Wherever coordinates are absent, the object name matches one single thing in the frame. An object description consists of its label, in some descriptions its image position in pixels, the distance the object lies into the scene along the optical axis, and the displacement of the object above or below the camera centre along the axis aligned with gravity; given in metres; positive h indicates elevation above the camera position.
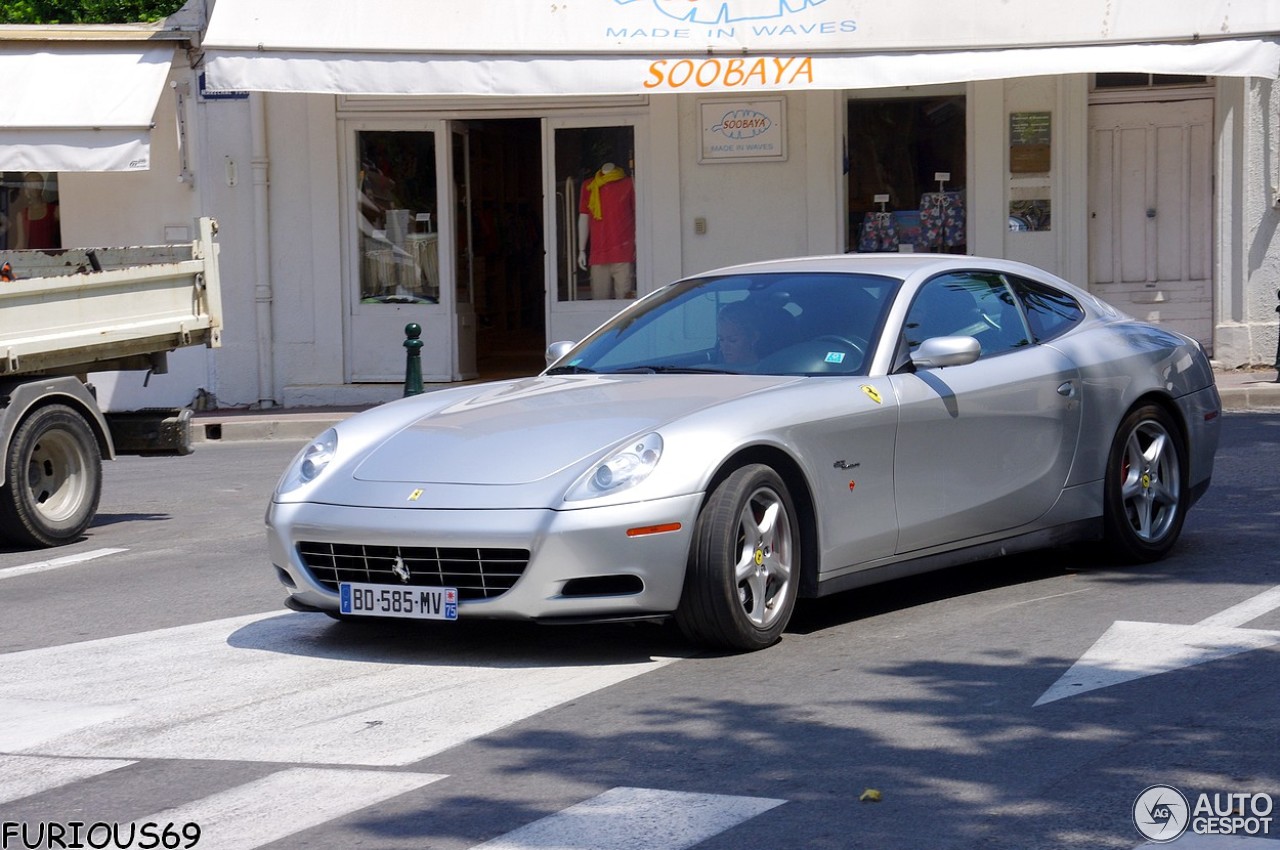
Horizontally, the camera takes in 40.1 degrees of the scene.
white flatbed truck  9.76 -0.32
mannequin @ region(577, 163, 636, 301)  18.95 +0.58
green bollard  16.80 -0.70
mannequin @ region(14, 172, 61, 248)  19.05 +0.87
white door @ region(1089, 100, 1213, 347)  18.05 +0.65
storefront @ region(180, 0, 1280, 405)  17.17 +1.30
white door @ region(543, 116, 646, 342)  18.95 +0.68
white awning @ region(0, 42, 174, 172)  17.48 +1.91
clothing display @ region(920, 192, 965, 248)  18.59 +0.62
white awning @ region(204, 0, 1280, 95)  16.84 +2.34
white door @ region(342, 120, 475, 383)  18.94 +0.44
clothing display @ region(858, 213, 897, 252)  18.72 +0.50
